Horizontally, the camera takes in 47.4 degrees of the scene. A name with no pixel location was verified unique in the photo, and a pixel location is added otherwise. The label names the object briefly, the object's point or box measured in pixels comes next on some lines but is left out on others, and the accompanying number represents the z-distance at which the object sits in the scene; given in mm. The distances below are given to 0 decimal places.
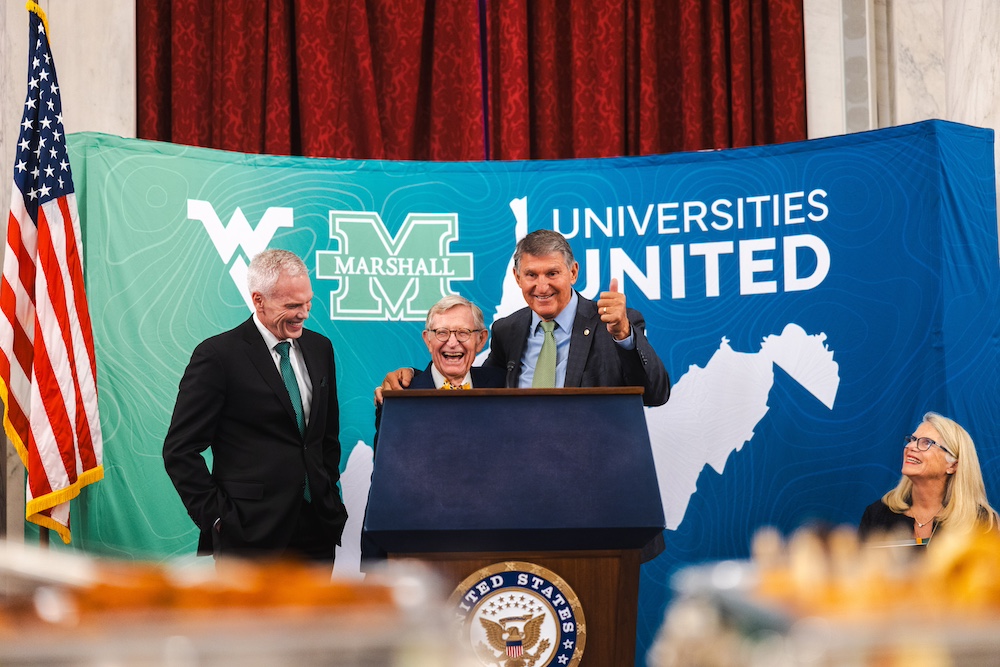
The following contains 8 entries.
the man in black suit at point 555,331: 3832
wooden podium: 2635
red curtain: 6266
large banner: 4629
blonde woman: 4074
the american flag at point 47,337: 4641
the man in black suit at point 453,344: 3830
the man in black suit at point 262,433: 3766
